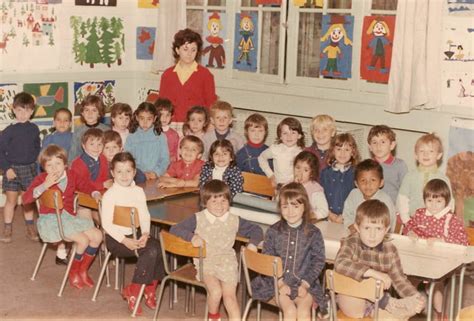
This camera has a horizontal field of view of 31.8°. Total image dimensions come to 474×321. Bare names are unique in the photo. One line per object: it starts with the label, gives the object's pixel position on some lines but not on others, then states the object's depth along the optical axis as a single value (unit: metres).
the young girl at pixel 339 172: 5.78
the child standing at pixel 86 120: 6.81
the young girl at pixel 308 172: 5.49
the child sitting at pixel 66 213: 5.75
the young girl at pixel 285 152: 6.39
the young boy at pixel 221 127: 6.84
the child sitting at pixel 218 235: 4.82
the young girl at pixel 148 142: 6.64
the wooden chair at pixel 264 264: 4.26
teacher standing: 7.31
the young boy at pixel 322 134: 6.27
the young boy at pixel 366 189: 5.33
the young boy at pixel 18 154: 6.96
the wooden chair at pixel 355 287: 3.98
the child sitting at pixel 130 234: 5.28
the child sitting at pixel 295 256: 4.52
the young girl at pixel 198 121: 6.82
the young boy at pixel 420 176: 5.58
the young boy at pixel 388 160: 5.89
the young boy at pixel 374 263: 4.24
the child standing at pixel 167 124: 6.88
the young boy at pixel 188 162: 6.12
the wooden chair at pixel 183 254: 4.62
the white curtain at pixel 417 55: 6.62
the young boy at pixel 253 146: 6.61
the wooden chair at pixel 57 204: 5.51
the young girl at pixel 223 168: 5.82
